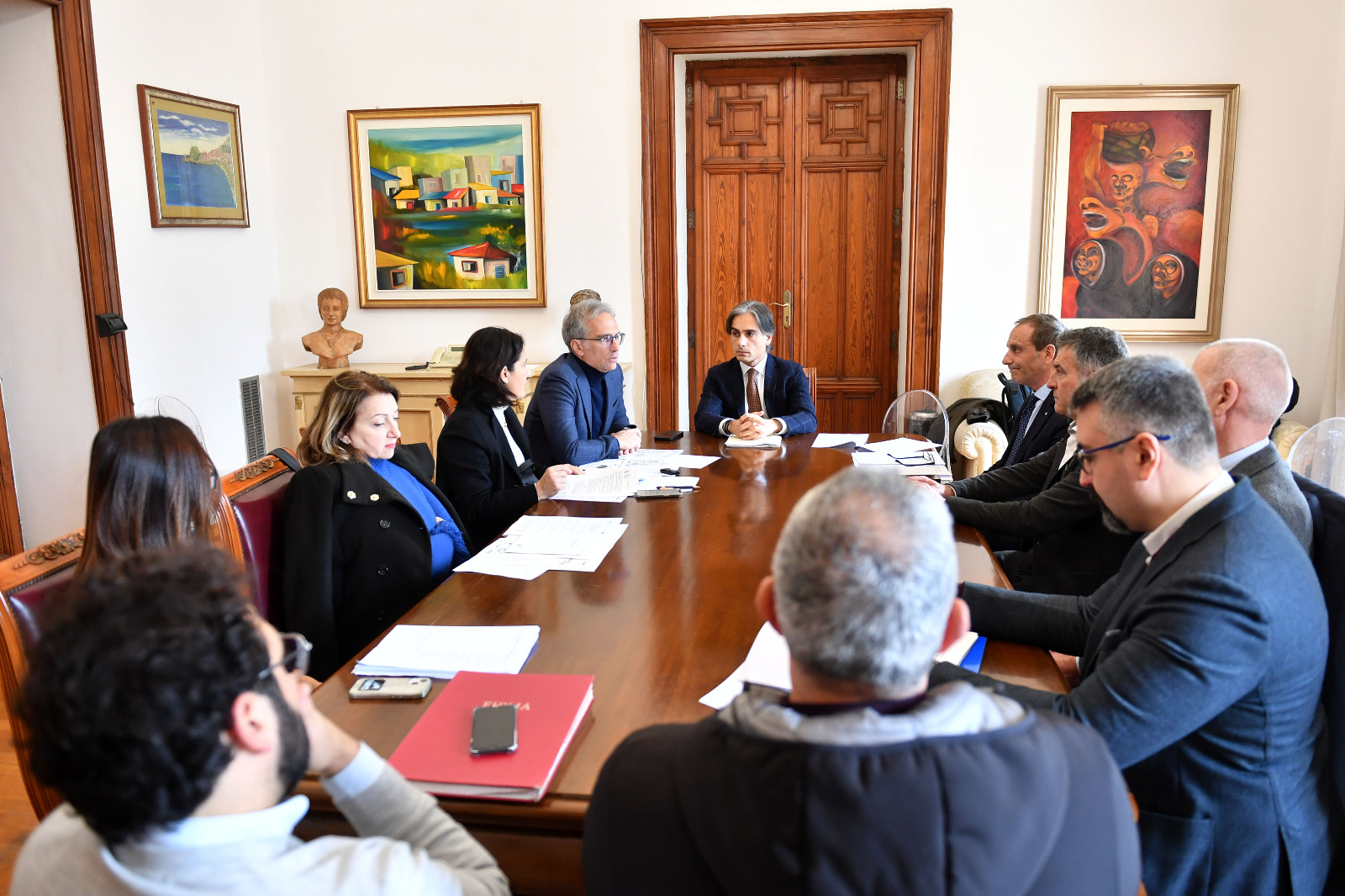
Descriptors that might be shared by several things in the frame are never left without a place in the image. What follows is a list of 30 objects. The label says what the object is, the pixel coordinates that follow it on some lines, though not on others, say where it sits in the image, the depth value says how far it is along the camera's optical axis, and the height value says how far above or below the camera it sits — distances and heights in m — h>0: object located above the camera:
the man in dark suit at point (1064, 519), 2.49 -0.65
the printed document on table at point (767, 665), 1.53 -0.65
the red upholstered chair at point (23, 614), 1.53 -0.52
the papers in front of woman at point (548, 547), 2.21 -0.65
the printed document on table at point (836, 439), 3.84 -0.66
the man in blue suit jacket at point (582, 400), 3.61 -0.47
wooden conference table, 1.25 -0.66
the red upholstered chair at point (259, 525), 2.10 -0.54
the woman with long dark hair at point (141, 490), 1.73 -0.37
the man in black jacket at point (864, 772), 0.82 -0.44
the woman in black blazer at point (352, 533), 2.19 -0.59
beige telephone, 5.55 -0.44
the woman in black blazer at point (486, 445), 2.94 -0.51
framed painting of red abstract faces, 5.09 +0.35
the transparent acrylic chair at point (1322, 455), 3.84 -0.76
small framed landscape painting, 4.71 +0.64
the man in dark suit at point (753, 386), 4.12 -0.48
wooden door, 5.56 +0.38
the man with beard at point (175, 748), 0.81 -0.41
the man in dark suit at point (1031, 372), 3.27 -0.36
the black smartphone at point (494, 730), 1.31 -0.62
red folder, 1.26 -0.64
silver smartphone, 1.53 -0.65
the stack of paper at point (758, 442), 3.82 -0.66
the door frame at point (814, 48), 5.20 +0.82
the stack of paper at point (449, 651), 1.63 -0.65
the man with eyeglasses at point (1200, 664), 1.31 -0.54
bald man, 2.06 -0.27
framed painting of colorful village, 5.56 +0.44
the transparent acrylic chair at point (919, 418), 4.06 -0.62
